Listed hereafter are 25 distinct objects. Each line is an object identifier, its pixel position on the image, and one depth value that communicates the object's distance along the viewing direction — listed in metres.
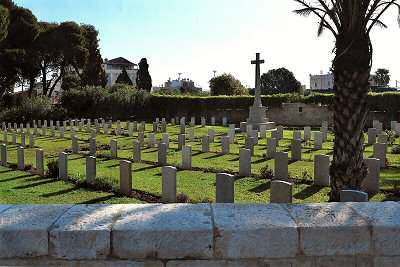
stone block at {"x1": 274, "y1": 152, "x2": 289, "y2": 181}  10.42
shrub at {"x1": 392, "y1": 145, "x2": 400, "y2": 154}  15.18
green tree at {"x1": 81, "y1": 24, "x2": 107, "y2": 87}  49.53
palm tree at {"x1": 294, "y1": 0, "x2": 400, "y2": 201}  6.32
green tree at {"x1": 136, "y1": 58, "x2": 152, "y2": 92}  54.41
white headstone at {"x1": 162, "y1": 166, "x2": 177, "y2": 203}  8.34
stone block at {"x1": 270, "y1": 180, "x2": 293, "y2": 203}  6.55
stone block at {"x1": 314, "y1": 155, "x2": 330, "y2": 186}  9.86
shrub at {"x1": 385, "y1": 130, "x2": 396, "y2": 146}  17.47
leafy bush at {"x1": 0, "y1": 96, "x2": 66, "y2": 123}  32.59
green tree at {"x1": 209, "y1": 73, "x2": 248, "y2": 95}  50.06
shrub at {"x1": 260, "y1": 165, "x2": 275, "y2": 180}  10.95
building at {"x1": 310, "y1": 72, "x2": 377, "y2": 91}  103.38
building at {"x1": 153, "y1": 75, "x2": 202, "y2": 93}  74.77
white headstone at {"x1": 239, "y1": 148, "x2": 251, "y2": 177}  11.27
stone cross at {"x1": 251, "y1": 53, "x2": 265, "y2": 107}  26.33
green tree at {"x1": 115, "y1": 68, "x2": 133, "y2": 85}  62.33
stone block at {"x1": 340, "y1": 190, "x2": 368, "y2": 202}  4.04
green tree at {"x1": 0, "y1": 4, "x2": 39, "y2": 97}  38.94
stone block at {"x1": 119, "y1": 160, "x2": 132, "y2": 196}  9.48
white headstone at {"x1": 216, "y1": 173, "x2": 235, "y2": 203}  7.18
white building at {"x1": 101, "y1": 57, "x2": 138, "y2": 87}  85.00
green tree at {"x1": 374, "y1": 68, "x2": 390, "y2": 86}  83.69
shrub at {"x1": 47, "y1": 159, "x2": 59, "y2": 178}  11.80
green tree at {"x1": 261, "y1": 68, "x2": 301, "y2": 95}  61.38
